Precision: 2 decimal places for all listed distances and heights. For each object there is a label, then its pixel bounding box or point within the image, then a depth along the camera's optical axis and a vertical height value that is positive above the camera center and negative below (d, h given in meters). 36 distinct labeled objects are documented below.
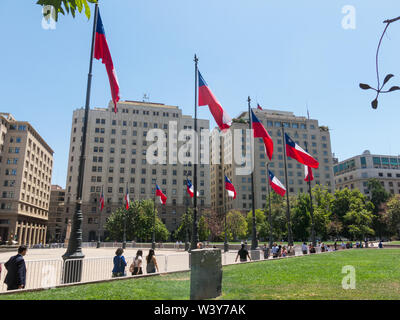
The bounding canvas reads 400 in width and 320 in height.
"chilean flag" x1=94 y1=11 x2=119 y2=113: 12.89 +7.21
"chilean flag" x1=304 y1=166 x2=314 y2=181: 27.57 +4.59
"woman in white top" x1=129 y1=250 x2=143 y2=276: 13.38 -1.69
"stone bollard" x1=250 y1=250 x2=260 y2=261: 23.09 -2.07
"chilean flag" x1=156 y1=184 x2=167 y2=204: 37.87 +3.92
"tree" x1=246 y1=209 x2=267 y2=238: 68.62 +0.60
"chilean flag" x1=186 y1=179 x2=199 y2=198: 30.92 +3.81
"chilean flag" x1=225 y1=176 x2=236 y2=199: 27.06 +3.32
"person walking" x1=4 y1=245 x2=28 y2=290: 8.61 -1.30
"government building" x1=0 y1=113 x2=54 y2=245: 75.06 +11.50
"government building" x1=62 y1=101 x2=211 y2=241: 88.69 +18.55
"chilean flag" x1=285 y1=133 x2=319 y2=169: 18.19 +4.32
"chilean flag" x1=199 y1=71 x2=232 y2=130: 16.17 +6.48
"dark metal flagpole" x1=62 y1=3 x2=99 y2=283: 10.88 -0.56
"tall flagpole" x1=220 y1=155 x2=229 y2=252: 38.84 -2.56
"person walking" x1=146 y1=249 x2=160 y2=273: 13.74 -1.61
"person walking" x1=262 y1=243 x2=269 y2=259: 25.90 -2.16
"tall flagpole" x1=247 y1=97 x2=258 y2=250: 23.91 -0.99
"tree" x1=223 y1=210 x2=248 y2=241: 68.44 +0.56
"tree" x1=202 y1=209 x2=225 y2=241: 74.19 +1.03
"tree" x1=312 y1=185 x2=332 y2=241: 52.69 +2.66
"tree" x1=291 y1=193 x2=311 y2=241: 55.38 +1.40
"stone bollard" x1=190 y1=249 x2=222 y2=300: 8.02 -1.27
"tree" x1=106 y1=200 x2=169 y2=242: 66.25 +0.43
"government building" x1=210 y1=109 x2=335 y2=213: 97.06 +22.51
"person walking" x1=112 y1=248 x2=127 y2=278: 12.54 -1.57
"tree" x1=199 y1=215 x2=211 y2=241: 68.00 -0.36
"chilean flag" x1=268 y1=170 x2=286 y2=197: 23.61 +3.16
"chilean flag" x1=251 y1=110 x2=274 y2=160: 18.23 +5.75
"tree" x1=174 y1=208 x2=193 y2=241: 68.94 -0.16
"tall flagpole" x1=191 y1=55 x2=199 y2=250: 18.06 +2.85
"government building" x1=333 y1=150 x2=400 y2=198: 117.44 +20.99
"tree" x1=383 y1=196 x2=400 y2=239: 59.94 +2.36
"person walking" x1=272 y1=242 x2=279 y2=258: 28.06 -2.19
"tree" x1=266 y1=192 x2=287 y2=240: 60.88 +1.85
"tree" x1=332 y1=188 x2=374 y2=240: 55.82 +3.03
